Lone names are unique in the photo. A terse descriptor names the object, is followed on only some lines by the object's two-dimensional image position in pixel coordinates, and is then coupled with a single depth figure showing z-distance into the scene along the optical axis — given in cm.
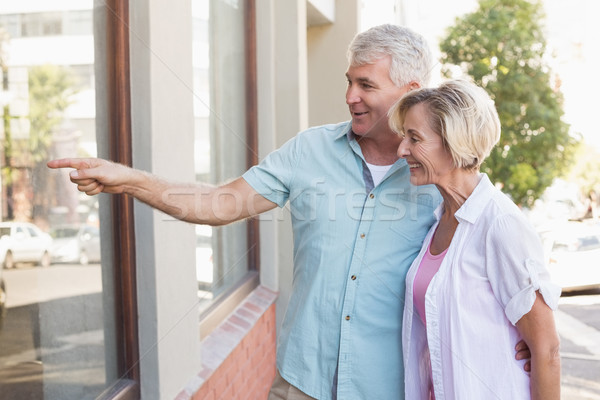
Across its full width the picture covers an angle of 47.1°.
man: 223
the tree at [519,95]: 1886
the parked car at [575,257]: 1271
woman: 189
